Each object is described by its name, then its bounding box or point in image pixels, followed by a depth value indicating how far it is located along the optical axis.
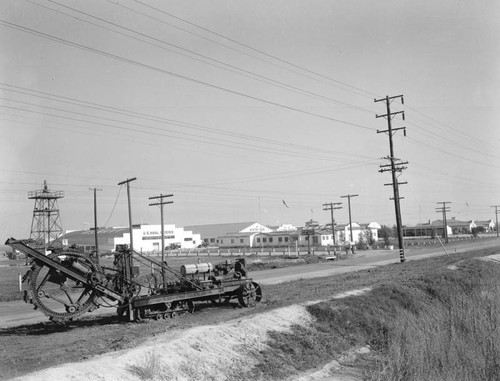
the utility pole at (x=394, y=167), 35.47
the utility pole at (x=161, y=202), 43.32
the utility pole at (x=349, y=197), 66.46
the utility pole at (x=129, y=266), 13.78
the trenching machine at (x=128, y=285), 12.63
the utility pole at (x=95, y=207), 42.40
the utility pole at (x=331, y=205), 65.29
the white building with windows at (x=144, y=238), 97.75
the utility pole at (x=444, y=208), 86.69
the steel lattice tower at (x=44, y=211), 70.00
